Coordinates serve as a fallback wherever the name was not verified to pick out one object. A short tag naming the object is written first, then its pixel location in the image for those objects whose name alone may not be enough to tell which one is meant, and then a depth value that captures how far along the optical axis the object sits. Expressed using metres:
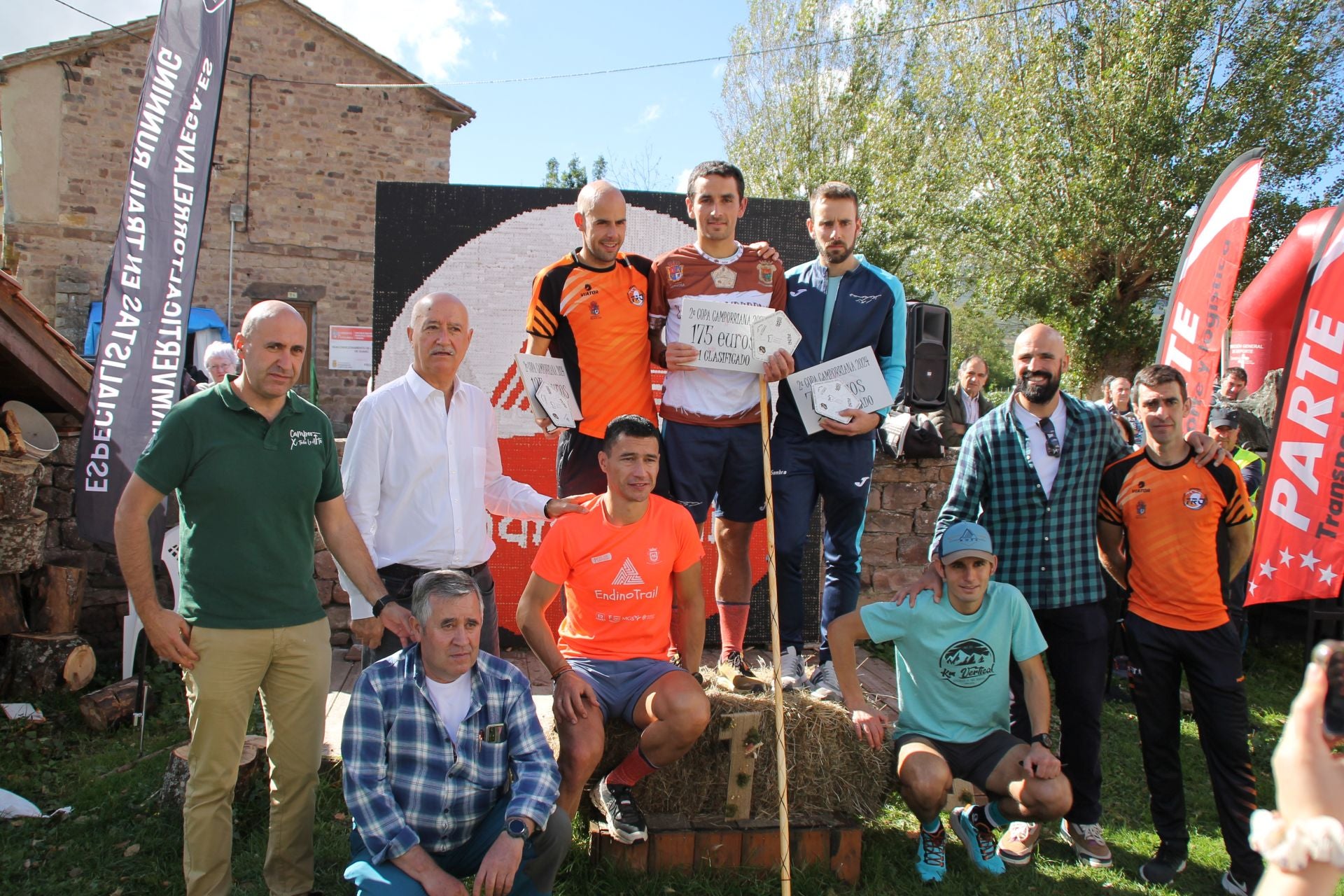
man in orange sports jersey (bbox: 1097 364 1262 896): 3.42
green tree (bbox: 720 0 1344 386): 16.33
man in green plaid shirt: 3.55
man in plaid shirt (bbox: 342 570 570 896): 2.59
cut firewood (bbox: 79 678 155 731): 4.71
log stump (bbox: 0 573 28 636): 5.18
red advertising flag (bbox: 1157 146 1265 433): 5.28
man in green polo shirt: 2.78
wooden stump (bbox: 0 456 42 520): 5.11
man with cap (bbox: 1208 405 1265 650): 5.88
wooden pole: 3.05
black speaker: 5.84
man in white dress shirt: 3.23
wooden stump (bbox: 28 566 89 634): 5.36
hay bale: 3.44
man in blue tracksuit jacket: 3.81
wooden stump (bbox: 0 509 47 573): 5.12
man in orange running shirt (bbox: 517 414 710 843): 3.18
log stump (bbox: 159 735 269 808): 3.70
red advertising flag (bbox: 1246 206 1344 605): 4.79
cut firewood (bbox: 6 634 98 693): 5.03
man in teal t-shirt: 3.36
